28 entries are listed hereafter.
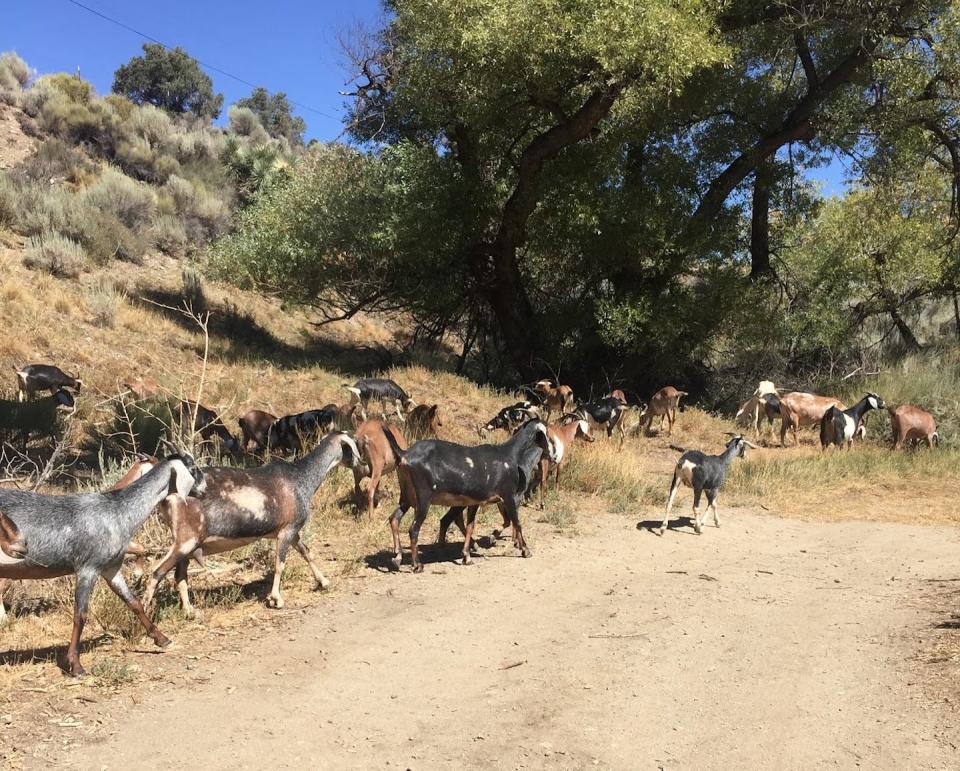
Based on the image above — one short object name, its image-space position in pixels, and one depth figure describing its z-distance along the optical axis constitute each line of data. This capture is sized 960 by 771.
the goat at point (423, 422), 12.90
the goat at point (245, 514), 6.27
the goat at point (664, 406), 15.98
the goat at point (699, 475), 10.05
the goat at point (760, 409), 16.30
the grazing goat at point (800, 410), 15.90
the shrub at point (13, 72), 30.34
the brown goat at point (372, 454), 9.45
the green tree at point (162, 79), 50.75
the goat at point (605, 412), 14.02
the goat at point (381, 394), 14.30
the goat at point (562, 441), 10.51
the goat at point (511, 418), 13.80
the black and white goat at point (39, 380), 13.20
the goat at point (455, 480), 7.85
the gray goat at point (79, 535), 5.22
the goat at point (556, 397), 16.08
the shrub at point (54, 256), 19.48
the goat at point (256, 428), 11.91
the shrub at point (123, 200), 24.27
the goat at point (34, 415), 12.36
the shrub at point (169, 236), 24.72
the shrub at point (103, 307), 17.75
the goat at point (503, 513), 8.86
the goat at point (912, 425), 15.01
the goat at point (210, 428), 11.14
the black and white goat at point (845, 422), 14.88
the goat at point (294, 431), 11.41
